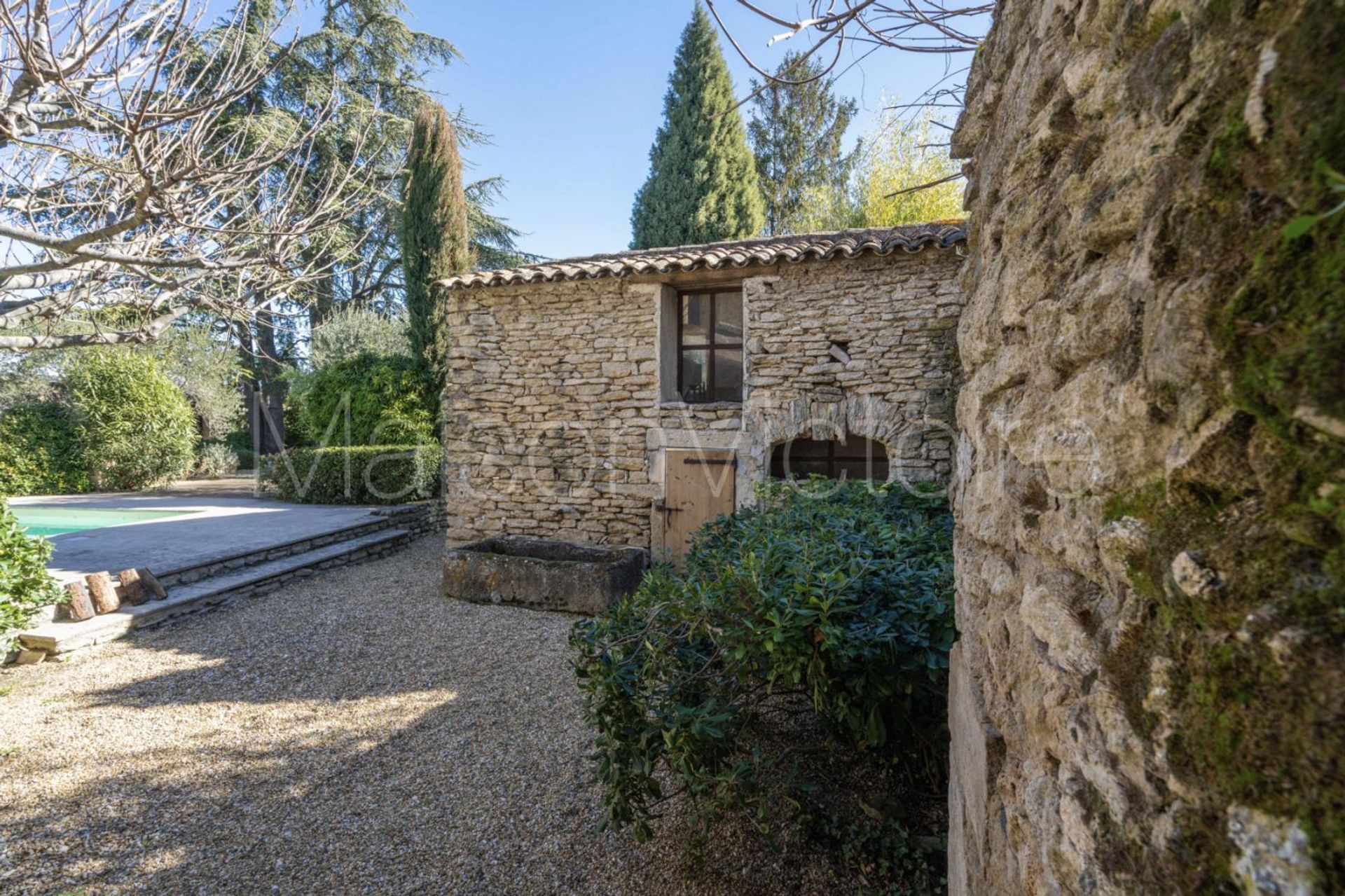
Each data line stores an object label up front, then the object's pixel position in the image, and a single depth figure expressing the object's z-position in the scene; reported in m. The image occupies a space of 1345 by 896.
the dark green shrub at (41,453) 13.30
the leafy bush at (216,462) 16.48
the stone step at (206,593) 5.21
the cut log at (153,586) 6.14
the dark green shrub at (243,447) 17.89
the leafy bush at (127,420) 13.78
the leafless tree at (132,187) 2.82
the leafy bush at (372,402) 12.08
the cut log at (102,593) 5.70
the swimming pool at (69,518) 10.41
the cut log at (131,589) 5.94
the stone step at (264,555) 6.67
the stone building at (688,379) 6.25
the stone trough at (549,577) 6.23
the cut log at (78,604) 5.52
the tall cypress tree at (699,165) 16.72
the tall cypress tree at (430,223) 12.65
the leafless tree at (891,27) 2.05
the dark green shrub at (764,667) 2.16
